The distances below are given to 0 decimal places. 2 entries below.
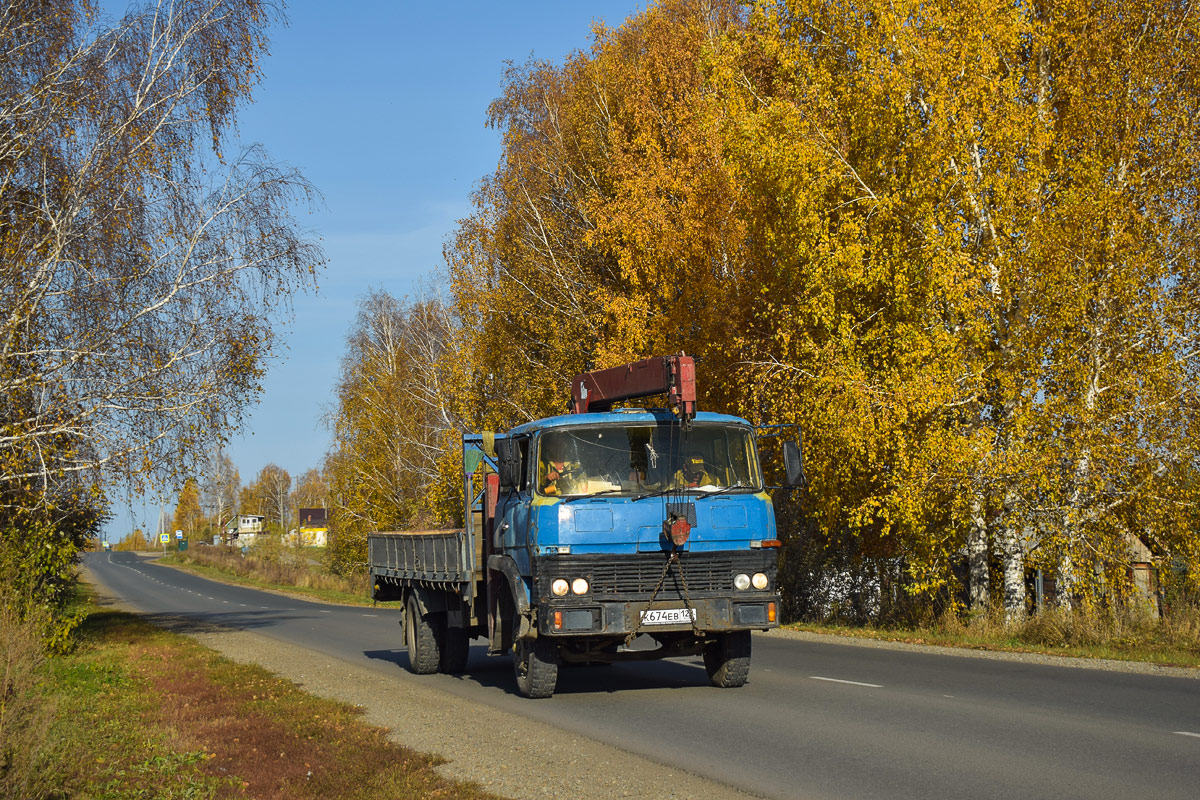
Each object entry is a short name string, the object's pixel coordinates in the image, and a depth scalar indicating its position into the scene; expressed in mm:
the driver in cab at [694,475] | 11641
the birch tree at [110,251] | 16000
